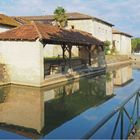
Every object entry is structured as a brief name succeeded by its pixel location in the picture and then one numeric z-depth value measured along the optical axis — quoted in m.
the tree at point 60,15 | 25.86
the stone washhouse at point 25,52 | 11.40
